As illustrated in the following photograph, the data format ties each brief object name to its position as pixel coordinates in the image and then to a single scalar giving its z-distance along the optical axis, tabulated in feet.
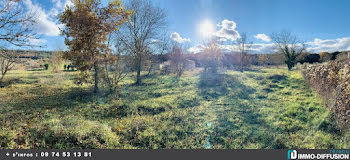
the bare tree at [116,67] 41.68
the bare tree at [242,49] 107.96
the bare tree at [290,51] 110.01
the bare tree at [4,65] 50.98
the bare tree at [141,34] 63.93
